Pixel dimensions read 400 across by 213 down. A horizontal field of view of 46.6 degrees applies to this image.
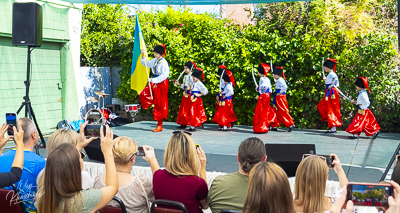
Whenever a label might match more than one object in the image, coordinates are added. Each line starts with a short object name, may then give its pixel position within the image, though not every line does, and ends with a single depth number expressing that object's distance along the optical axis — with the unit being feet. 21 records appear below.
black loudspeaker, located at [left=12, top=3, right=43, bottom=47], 19.19
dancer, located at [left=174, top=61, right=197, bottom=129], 27.94
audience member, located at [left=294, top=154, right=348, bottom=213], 7.15
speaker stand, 17.99
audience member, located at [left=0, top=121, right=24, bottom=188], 7.33
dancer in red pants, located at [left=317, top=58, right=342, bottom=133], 26.43
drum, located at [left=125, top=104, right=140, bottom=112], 30.07
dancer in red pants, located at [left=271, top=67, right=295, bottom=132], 27.09
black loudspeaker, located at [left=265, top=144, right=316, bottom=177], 12.21
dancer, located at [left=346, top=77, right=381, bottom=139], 24.00
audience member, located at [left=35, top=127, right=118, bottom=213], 6.56
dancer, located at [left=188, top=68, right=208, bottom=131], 27.55
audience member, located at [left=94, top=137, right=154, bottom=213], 8.39
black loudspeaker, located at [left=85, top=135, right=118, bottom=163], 15.43
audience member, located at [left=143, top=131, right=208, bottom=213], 8.17
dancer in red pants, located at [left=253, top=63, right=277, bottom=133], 26.71
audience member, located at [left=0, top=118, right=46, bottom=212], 8.89
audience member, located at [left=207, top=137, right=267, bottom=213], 7.91
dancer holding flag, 27.07
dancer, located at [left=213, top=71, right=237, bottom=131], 27.84
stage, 17.22
